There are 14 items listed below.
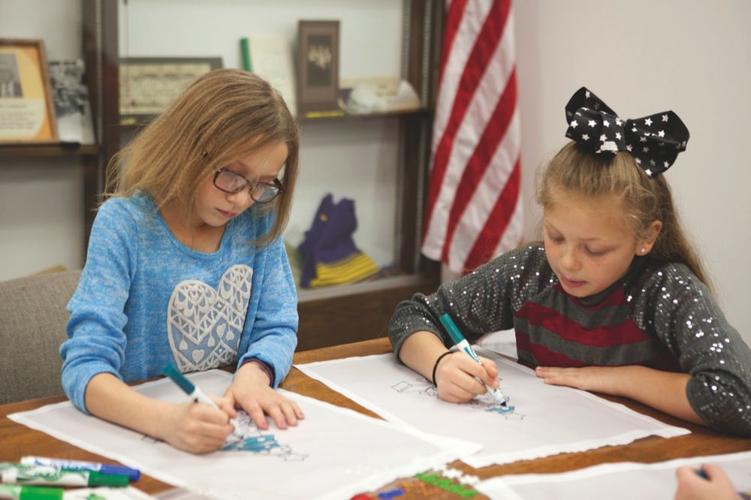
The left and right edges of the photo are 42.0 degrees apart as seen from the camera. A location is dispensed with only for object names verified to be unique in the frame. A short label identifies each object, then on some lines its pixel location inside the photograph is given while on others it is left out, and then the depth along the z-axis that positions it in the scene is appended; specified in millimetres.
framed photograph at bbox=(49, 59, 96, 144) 3164
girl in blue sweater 1537
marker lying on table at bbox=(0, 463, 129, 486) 1188
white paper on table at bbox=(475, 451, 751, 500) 1249
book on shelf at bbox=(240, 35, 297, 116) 3576
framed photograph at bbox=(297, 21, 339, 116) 3689
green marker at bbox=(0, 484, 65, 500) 1129
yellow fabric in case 3859
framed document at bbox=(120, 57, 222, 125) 3266
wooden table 1306
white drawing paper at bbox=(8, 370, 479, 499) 1230
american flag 3719
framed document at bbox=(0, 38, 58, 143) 3064
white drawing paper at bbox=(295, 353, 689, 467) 1420
